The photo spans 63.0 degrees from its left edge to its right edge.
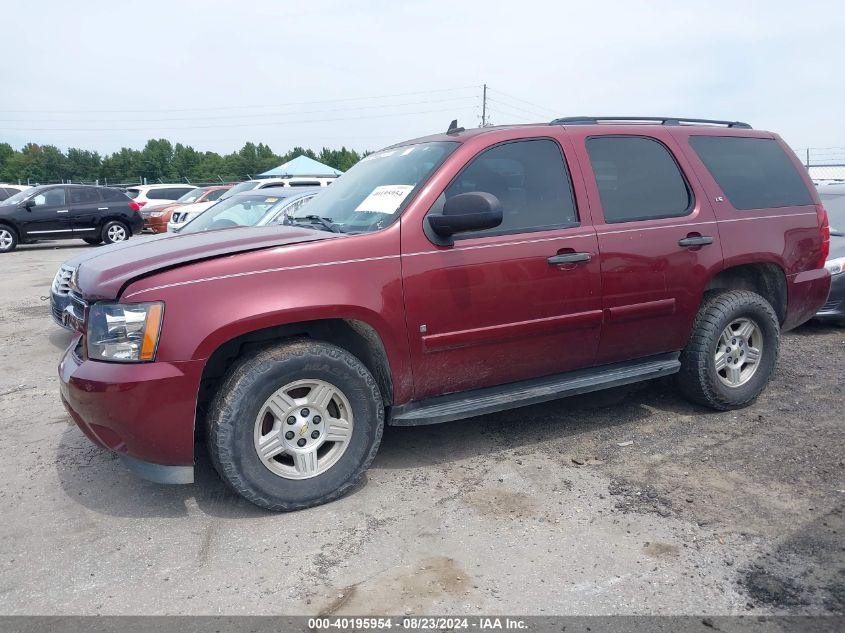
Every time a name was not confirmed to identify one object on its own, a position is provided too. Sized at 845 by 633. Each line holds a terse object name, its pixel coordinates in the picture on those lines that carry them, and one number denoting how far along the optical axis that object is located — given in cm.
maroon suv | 315
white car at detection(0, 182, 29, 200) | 2438
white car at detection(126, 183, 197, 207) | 2333
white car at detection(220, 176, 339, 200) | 1823
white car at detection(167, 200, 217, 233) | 1540
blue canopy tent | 3043
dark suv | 1645
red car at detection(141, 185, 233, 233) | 2047
